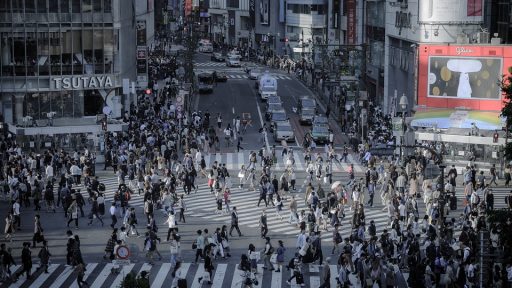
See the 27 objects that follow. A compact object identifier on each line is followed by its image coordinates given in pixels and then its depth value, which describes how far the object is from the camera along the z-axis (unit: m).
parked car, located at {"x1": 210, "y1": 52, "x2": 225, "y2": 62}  135.50
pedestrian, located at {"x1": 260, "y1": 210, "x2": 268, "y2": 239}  40.56
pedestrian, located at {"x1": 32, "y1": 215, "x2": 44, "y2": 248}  38.09
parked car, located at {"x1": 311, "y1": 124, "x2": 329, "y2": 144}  66.31
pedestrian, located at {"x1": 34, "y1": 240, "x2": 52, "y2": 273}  35.69
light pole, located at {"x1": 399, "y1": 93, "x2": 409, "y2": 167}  52.83
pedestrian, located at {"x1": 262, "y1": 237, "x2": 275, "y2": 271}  36.31
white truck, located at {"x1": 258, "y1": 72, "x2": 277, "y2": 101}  88.25
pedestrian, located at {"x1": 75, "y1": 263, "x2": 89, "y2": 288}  33.62
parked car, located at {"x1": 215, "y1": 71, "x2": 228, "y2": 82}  103.81
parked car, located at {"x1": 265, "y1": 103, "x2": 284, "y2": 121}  76.12
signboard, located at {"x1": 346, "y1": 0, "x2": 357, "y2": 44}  97.81
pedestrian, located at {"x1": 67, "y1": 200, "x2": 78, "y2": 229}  42.31
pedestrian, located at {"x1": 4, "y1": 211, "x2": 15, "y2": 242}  39.56
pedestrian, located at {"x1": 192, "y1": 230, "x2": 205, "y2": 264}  37.12
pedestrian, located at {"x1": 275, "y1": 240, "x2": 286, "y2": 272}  36.09
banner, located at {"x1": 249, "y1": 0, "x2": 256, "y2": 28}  153.02
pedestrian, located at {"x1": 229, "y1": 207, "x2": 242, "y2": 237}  40.69
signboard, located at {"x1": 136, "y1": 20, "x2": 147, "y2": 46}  83.75
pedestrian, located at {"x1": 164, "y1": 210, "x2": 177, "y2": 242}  39.66
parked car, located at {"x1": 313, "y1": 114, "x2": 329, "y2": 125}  67.72
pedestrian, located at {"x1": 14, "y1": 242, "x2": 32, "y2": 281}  34.72
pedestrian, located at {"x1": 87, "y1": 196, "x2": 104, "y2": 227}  42.47
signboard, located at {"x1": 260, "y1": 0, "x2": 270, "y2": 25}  144.62
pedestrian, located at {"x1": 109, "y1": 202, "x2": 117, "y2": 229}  41.81
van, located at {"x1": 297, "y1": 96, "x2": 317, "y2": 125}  75.03
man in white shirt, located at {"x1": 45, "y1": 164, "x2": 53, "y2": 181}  50.38
